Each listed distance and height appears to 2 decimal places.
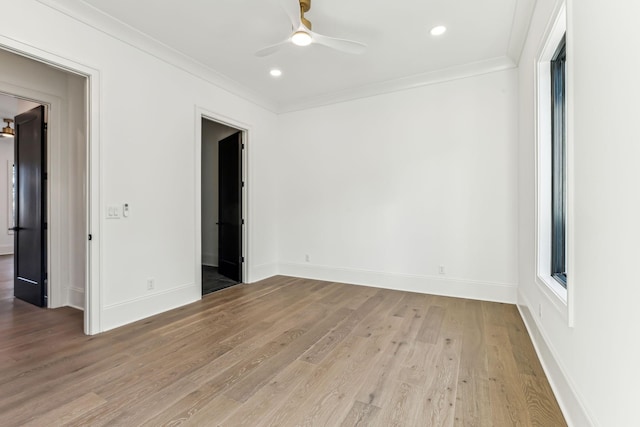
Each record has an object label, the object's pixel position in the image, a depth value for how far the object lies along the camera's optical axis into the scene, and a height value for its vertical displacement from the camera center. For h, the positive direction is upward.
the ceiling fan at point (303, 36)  2.44 +1.52
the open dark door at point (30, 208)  3.51 +0.05
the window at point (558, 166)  2.27 +0.37
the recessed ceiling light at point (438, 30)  2.94 +1.84
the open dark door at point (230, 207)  4.70 +0.09
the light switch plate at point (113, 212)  2.88 +0.00
